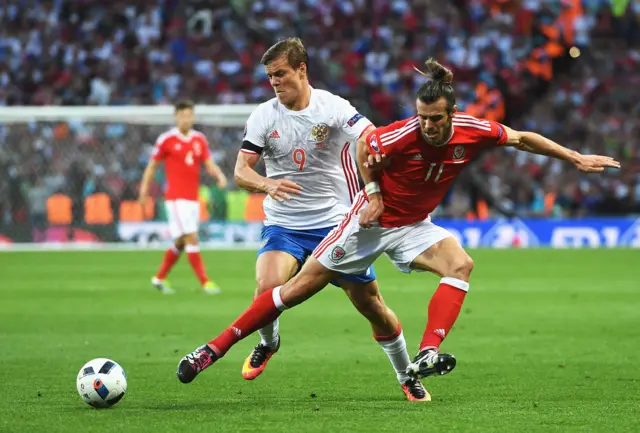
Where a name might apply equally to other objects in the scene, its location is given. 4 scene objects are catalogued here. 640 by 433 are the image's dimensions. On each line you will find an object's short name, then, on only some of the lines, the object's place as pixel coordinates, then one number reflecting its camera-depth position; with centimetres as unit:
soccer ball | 1220
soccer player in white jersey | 1367
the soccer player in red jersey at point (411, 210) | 1243
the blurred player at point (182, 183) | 2912
